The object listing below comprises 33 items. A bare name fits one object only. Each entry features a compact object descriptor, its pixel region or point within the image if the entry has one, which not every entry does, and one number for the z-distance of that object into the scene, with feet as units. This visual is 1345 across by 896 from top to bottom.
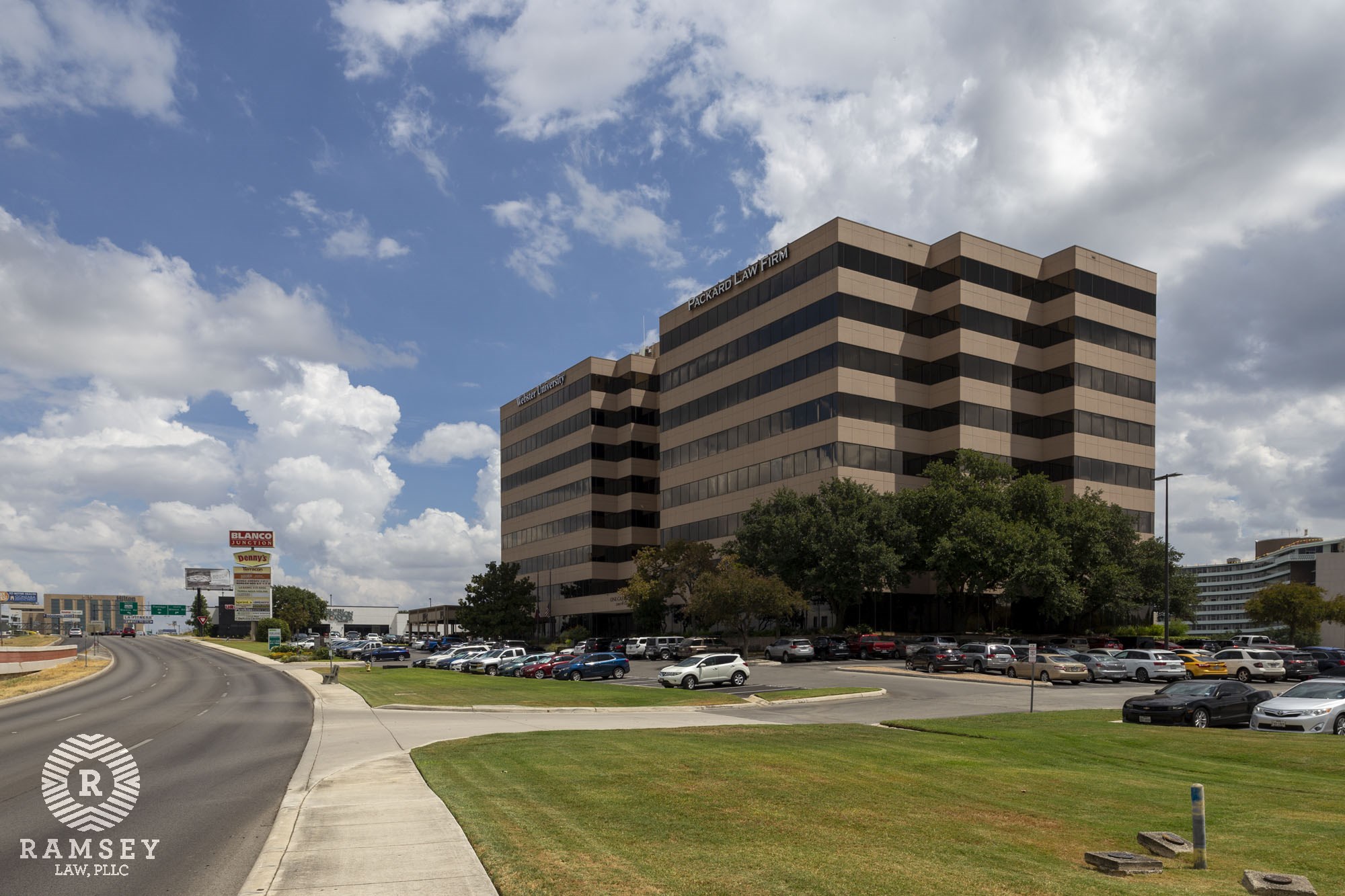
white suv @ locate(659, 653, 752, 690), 136.46
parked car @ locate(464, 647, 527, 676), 192.13
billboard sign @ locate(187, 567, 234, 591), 586.45
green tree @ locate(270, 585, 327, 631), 515.09
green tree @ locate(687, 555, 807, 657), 197.47
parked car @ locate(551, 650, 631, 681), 162.91
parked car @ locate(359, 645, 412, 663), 250.57
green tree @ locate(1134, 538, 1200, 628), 242.37
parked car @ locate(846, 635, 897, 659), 193.57
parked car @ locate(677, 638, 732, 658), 203.85
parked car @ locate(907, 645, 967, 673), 157.48
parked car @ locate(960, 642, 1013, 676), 155.84
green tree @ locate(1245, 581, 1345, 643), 326.85
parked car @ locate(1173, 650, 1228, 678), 149.18
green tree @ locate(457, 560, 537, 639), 330.34
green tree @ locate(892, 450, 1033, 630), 206.59
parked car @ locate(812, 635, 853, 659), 192.54
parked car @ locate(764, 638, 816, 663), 191.42
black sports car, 86.22
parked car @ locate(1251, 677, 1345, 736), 78.12
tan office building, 244.63
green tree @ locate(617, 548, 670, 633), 258.78
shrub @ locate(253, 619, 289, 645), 412.91
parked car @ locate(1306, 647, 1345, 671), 157.58
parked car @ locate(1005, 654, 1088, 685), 141.90
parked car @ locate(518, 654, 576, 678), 169.17
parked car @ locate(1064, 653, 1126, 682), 146.51
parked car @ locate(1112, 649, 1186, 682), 146.30
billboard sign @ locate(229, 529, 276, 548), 409.90
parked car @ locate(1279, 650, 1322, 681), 153.69
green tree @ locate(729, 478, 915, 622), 209.05
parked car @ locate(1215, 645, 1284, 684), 151.23
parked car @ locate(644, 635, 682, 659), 219.82
